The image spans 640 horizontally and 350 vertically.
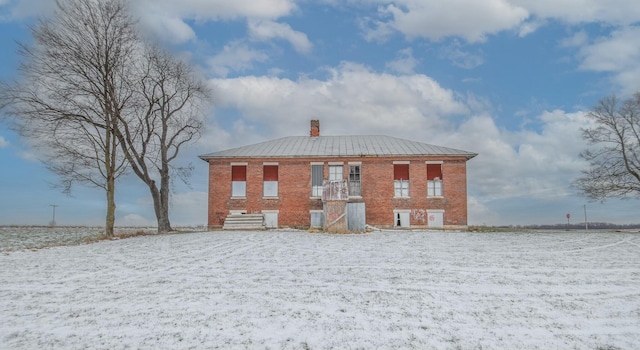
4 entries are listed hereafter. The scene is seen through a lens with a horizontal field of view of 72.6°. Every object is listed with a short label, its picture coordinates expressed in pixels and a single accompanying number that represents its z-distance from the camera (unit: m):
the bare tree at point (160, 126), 23.83
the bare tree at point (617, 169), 29.50
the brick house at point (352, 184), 28.36
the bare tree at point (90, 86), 19.86
